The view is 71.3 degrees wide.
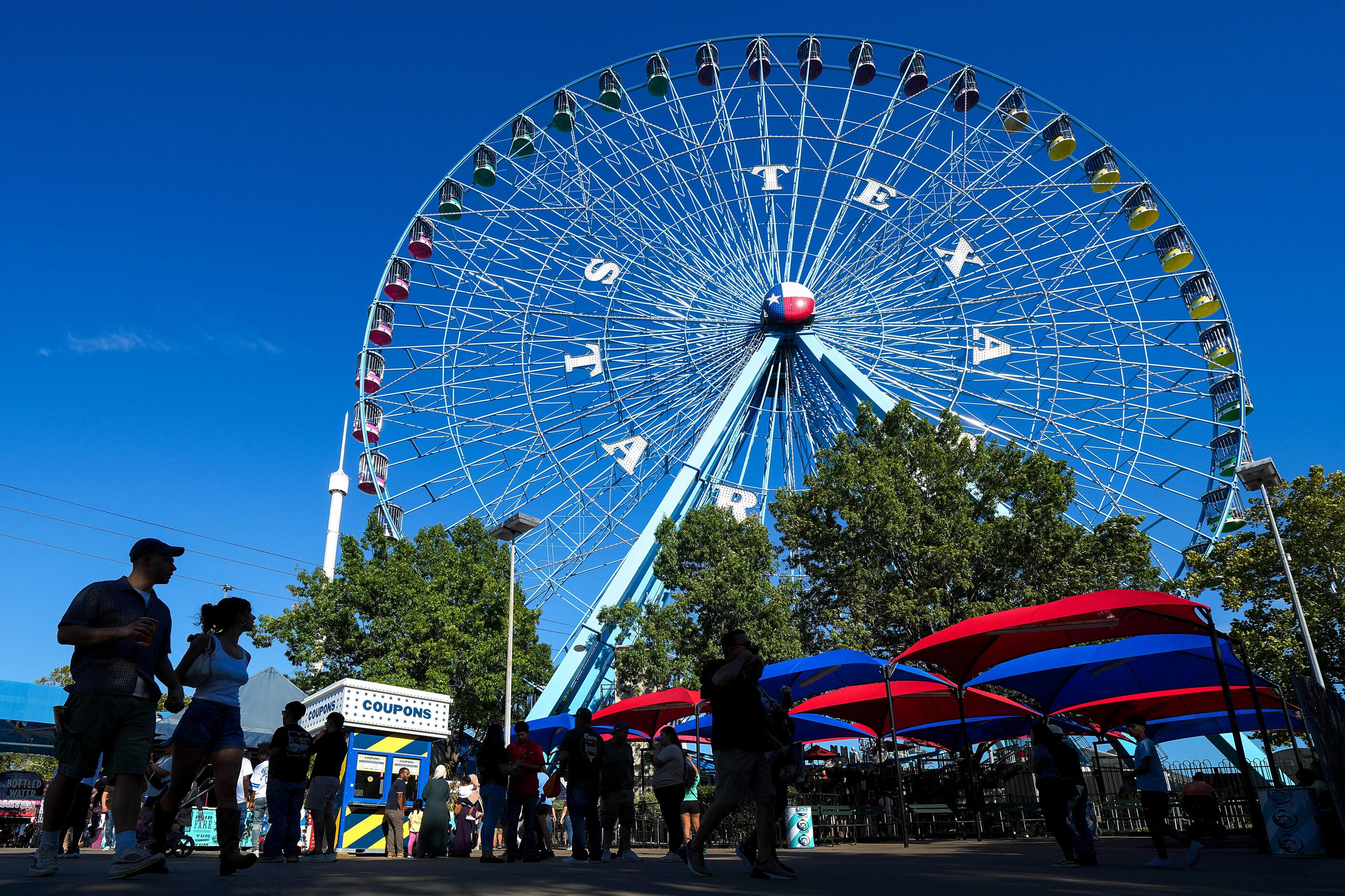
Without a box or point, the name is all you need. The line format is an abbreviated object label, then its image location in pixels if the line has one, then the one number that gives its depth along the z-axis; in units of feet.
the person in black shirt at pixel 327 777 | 26.91
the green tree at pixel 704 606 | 76.18
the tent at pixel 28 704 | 79.66
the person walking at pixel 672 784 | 27.53
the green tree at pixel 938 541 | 67.26
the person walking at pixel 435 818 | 37.32
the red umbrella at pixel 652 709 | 49.39
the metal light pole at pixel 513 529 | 70.36
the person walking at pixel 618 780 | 30.48
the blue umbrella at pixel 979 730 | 63.31
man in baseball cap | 14.14
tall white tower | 122.62
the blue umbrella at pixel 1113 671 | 37.01
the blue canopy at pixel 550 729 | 63.62
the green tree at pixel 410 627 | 89.35
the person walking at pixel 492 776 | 28.62
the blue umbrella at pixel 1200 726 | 57.29
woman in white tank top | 16.22
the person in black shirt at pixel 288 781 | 24.35
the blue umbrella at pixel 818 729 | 57.00
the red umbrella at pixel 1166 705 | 46.80
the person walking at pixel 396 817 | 44.50
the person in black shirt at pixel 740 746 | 17.44
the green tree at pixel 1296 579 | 70.64
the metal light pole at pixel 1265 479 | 62.64
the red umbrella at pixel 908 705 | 46.44
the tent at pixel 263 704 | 62.39
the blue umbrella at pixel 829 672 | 46.11
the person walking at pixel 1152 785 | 24.52
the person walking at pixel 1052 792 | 23.63
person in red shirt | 29.04
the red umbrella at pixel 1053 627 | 29.89
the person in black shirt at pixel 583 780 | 28.37
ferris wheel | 86.63
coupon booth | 46.11
